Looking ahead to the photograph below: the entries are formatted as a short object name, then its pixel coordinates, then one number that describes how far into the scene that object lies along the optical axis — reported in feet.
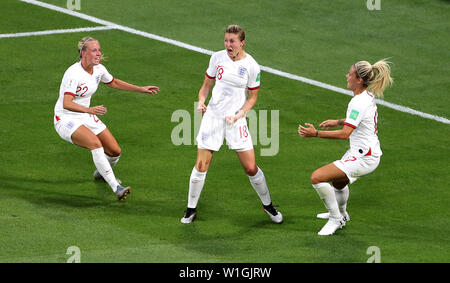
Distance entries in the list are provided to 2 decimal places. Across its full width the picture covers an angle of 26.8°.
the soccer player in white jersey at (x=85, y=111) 44.55
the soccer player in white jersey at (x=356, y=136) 39.73
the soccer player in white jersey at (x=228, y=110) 41.78
